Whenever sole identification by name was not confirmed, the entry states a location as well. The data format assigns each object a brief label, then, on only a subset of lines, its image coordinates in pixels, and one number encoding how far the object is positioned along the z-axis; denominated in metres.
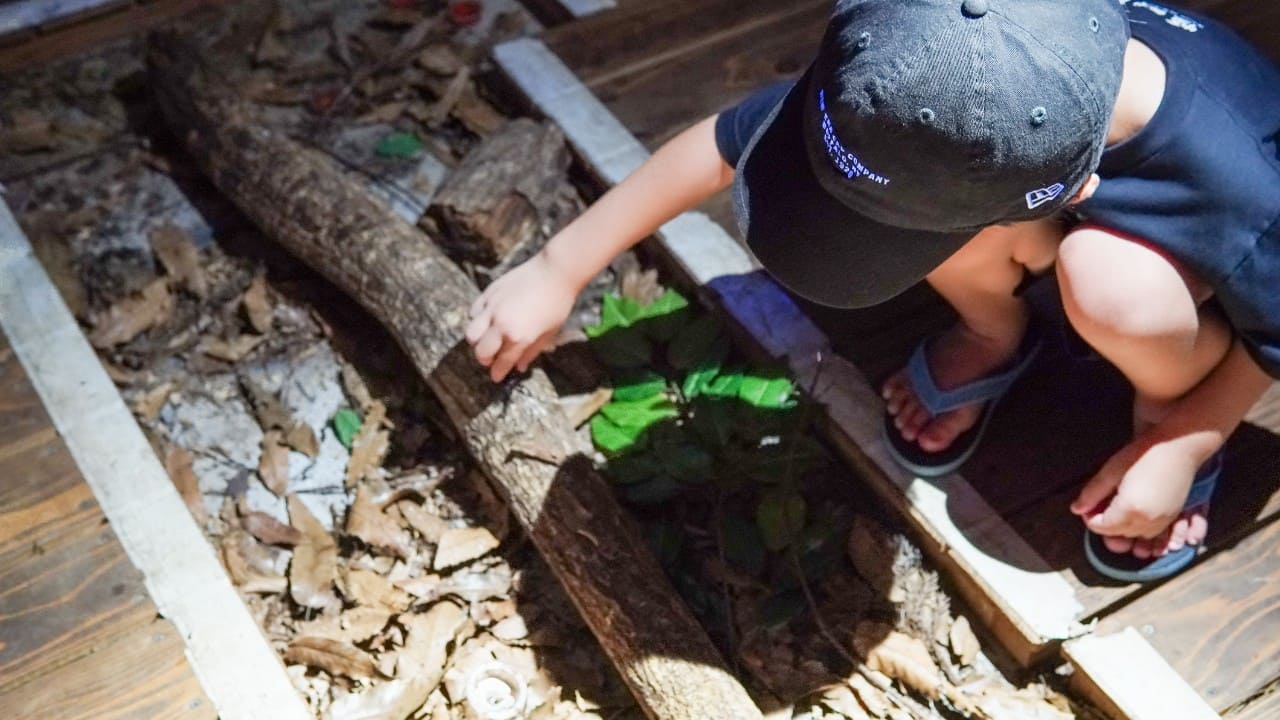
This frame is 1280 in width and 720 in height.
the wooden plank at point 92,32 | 3.12
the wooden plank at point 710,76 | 2.92
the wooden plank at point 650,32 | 3.07
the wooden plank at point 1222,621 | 1.95
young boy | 1.38
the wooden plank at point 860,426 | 2.01
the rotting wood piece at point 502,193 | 2.57
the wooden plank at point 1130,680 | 1.89
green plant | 2.17
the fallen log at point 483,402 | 1.90
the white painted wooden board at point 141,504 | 1.87
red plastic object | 3.34
